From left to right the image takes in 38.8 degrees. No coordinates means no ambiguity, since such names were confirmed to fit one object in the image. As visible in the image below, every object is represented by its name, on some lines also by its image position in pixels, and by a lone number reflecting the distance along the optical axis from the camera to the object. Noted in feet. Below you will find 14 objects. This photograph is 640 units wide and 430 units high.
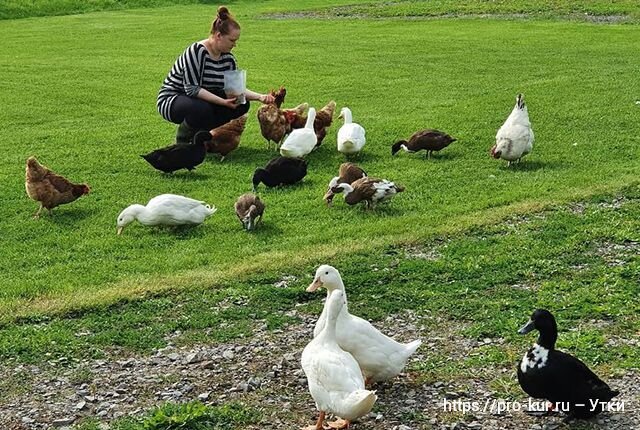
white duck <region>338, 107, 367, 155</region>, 36.52
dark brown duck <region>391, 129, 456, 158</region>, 36.24
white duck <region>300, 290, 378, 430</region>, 15.80
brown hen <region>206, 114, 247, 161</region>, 37.19
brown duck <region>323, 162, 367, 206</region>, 31.68
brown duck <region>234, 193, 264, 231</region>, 28.40
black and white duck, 16.37
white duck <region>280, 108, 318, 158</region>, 36.09
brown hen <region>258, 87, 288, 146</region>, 38.29
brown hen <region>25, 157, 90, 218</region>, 29.86
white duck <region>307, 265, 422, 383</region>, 18.01
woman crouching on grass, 38.14
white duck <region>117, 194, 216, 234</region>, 28.09
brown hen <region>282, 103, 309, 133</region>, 39.40
